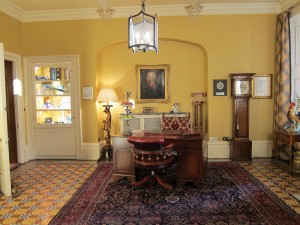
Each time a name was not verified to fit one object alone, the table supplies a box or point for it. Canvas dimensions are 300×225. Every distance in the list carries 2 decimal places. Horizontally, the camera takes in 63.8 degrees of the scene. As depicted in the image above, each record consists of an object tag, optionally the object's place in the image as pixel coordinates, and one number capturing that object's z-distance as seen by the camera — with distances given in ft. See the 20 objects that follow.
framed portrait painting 20.57
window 17.65
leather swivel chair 11.93
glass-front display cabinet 19.44
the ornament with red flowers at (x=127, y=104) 14.22
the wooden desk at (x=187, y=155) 12.80
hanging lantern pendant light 10.55
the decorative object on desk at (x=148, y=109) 20.32
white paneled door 12.07
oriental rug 9.92
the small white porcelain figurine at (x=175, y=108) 20.13
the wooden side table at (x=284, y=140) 15.14
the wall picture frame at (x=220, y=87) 18.98
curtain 17.34
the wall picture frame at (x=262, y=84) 18.93
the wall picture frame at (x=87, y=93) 19.31
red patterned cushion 16.10
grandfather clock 18.11
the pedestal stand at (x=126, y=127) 14.06
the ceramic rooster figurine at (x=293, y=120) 15.65
